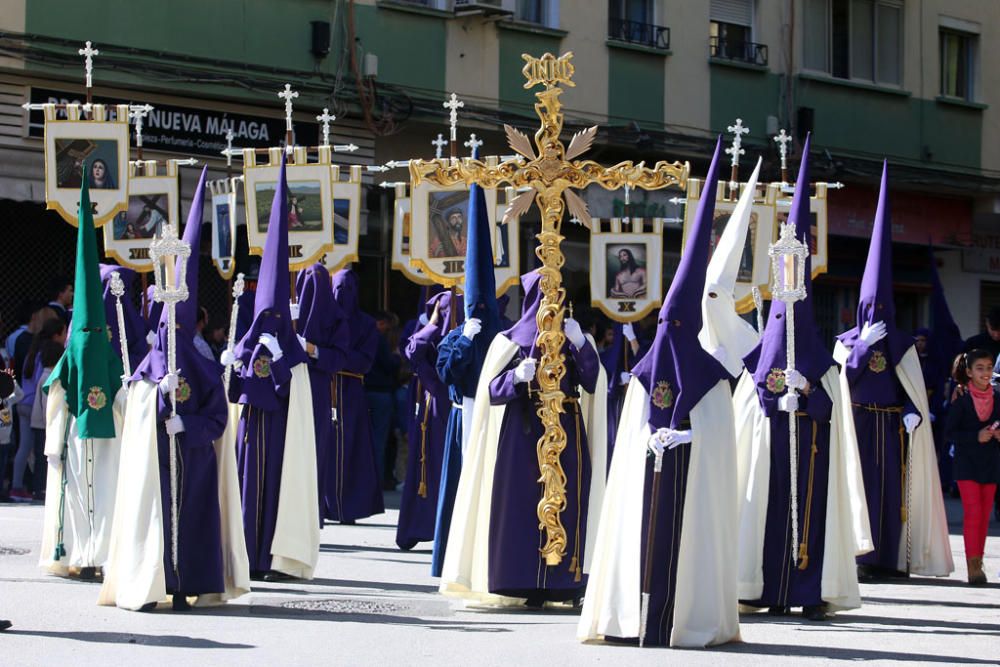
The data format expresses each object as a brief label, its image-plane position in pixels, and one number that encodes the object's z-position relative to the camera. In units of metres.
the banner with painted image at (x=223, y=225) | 16.44
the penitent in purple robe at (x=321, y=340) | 15.30
